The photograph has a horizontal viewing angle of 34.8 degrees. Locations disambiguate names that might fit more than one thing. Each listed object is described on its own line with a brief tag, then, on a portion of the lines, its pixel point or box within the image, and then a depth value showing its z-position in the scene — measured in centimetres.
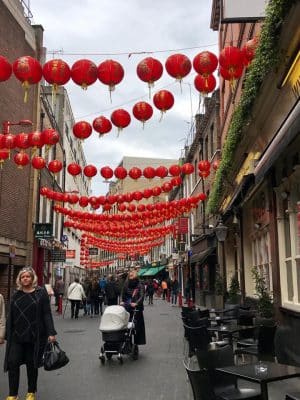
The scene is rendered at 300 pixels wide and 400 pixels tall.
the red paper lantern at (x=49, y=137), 1289
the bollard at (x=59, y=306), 2318
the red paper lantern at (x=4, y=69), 879
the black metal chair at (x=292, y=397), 386
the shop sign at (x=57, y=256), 2858
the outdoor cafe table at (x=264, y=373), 430
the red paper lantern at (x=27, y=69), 878
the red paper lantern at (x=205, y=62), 872
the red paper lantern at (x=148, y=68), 870
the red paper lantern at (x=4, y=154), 1421
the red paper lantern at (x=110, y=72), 864
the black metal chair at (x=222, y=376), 487
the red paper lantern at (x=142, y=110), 1062
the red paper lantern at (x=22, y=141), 1328
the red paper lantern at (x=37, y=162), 1628
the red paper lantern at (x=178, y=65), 862
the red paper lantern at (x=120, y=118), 1104
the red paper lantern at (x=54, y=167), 1697
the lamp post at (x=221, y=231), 1711
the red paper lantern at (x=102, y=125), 1159
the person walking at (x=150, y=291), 3111
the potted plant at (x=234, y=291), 1611
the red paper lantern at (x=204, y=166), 1900
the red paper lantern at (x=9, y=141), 1344
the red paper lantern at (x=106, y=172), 1694
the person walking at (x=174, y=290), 3073
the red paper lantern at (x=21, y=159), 1525
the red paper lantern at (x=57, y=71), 863
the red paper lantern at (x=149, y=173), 1715
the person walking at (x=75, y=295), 2030
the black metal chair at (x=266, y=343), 669
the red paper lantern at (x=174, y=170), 1783
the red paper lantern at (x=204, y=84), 948
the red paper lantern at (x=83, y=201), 2155
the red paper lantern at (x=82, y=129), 1204
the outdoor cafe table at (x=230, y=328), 827
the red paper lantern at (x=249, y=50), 931
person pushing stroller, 1032
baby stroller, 956
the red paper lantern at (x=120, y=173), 1692
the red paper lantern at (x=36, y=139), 1306
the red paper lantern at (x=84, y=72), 859
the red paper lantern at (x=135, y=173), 1716
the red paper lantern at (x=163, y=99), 1008
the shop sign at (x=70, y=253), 3616
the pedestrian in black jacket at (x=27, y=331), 634
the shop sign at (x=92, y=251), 5059
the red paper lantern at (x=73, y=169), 1697
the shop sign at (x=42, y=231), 2395
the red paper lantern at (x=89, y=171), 1700
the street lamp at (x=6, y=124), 1620
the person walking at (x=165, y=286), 3560
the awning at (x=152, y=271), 5450
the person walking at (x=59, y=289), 2363
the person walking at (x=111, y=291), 1905
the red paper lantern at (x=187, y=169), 1795
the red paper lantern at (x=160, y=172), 1722
